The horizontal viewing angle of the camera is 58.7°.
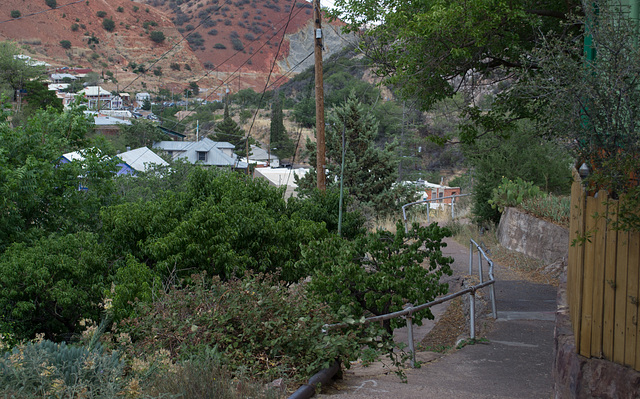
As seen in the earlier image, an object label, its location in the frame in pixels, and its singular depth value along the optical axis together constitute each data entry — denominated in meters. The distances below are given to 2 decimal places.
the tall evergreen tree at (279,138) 78.50
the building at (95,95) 110.62
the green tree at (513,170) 19.84
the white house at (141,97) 118.62
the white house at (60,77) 121.41
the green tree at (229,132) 81.19
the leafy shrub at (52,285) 9.02
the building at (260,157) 75.25
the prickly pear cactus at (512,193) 15.73
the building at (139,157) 51.13
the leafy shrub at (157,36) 152.00
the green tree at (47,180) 11.02
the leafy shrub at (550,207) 13.45
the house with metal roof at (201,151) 66.88
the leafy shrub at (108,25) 150.75
